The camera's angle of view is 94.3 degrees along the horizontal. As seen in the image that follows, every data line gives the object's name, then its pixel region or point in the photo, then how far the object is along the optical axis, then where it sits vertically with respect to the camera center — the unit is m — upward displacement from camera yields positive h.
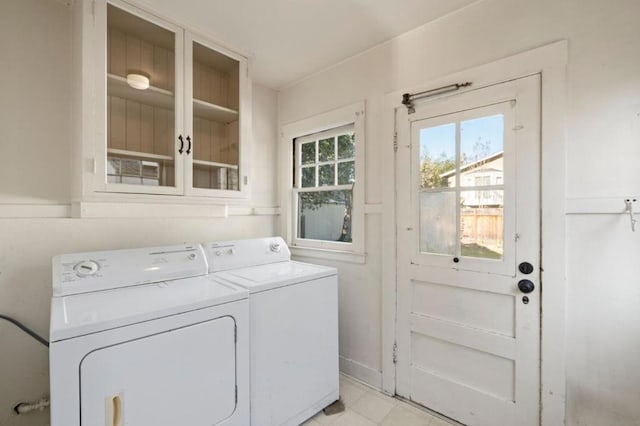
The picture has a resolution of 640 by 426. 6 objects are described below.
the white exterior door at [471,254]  1.56 -0.26
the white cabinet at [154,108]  1.50 +0.60
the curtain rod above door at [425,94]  1.77 +0.74
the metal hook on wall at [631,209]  1.31 +0.01
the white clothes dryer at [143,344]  1.06 -0.54
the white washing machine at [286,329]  1.61 -0.71
